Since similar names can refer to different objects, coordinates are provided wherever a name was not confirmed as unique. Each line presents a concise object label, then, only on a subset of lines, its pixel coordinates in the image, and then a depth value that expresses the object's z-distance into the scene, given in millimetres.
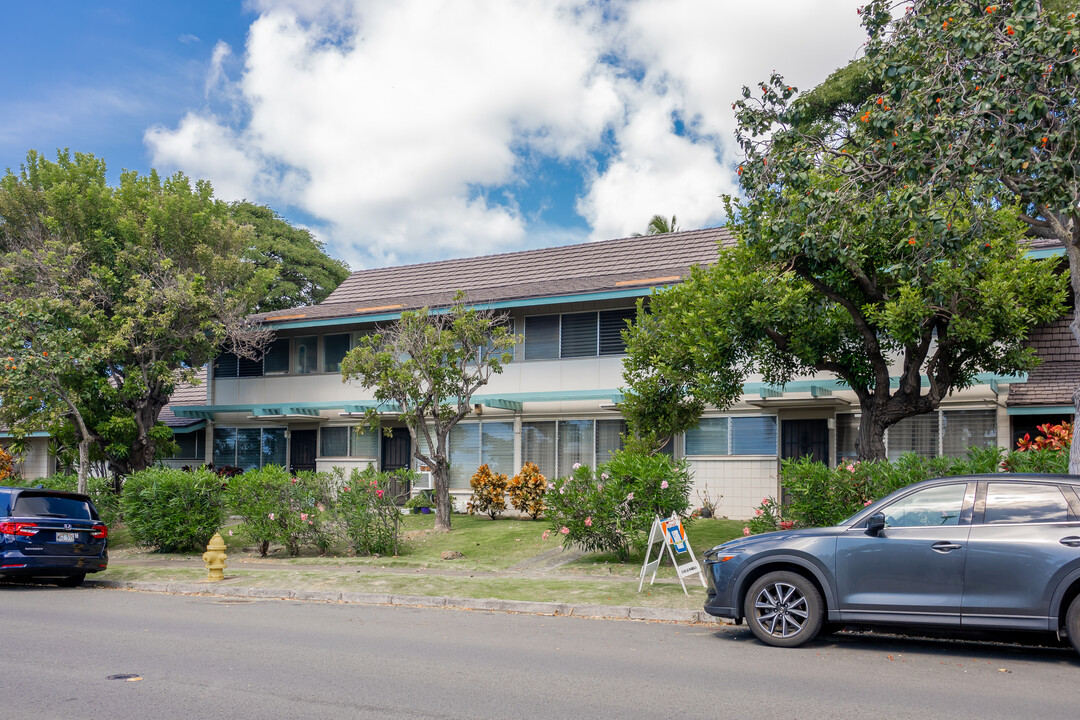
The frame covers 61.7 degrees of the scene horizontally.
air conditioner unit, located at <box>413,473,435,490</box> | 23547
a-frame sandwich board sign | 11258
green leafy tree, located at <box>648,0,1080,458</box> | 9320
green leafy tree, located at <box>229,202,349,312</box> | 44250
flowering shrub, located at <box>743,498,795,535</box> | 12539
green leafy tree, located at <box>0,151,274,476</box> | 20922
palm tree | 38281
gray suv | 7762
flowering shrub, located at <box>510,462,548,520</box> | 20828
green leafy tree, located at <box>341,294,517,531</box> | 18547
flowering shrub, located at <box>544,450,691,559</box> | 14117
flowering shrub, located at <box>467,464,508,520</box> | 21188
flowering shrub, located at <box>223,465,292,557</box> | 16672
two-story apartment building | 19031
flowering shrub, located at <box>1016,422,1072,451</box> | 14227
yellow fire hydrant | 13977
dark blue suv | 13242
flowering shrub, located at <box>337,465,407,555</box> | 16438
